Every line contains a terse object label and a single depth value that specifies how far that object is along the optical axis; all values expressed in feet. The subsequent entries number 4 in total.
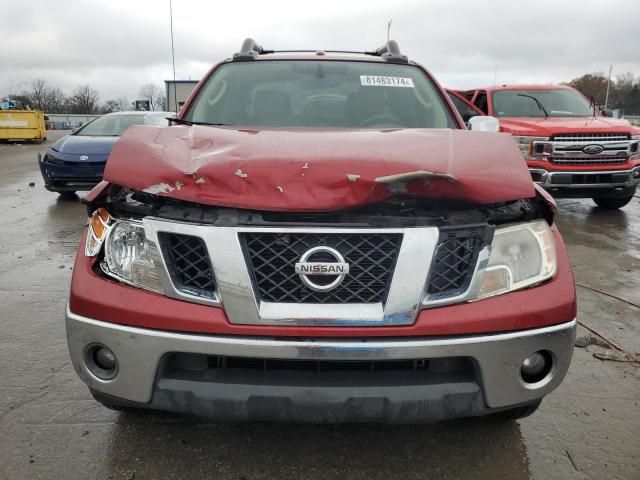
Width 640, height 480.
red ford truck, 23.73
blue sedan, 25.99
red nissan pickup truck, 5.78
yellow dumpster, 75.61
